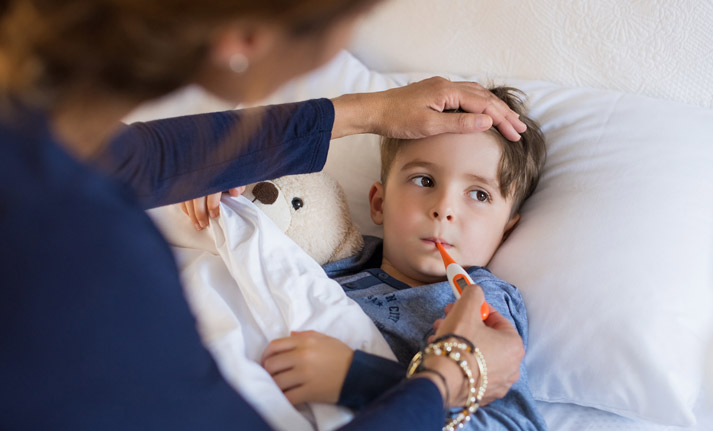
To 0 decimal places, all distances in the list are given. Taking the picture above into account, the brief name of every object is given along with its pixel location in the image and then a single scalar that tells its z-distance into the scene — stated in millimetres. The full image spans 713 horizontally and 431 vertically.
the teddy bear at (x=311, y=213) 1306
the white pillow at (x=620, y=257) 1104
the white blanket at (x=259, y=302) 917
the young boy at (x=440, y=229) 1139
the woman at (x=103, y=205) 521
